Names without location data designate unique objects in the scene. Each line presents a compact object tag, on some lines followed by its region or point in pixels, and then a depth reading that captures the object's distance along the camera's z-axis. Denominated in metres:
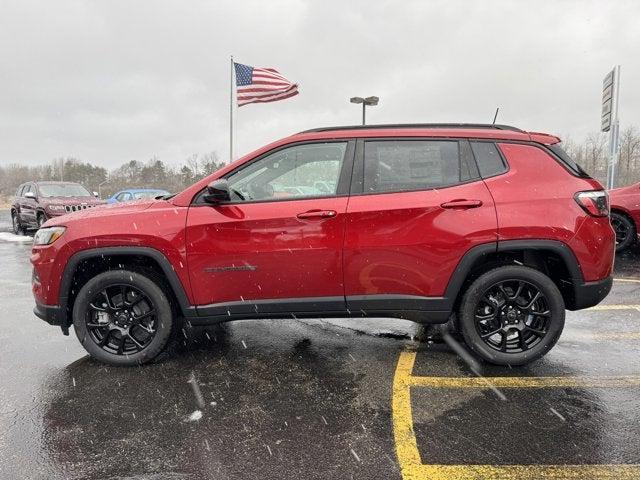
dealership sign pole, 14.34
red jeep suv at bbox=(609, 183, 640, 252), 8.61
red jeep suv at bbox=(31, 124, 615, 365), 3.50
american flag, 15.31
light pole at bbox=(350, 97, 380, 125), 17.95
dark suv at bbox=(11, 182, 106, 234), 13.87
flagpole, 18.89
